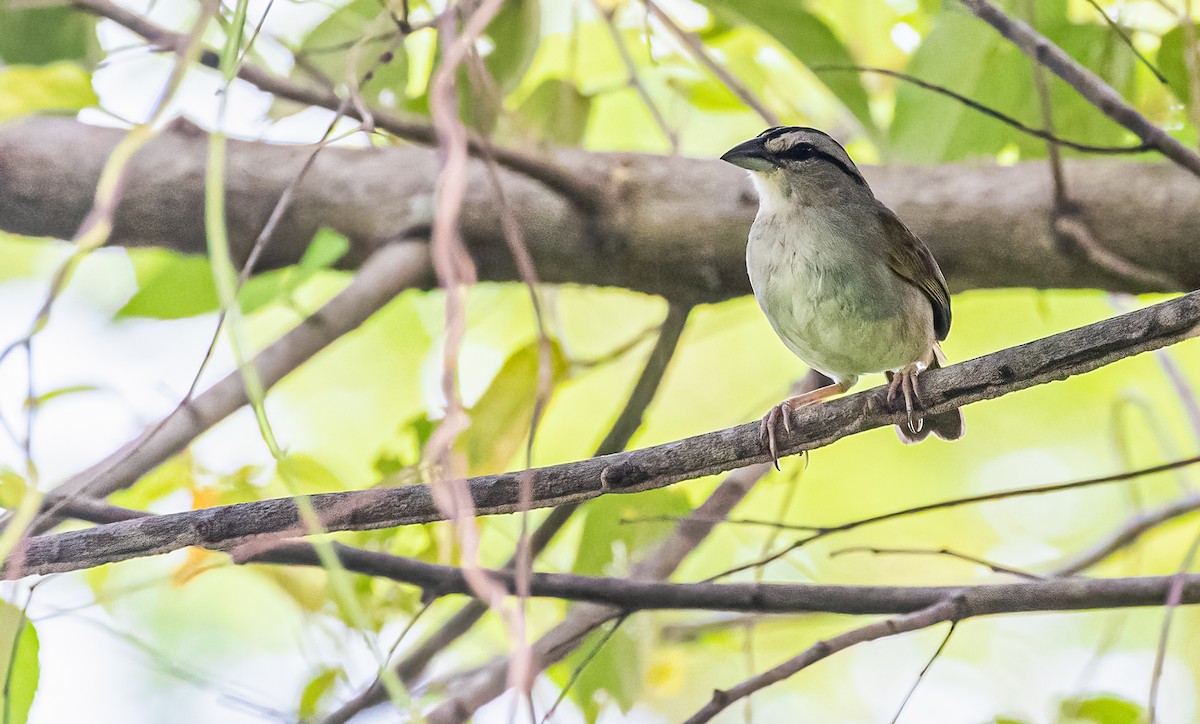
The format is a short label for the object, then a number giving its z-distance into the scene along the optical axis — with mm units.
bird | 4594
